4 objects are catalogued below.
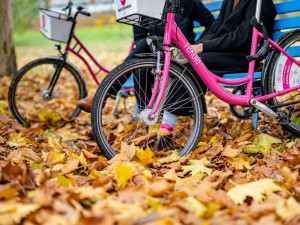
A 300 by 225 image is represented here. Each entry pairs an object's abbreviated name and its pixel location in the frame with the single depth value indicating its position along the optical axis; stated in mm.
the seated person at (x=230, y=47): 5128
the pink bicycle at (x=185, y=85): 4742
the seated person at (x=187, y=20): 5602
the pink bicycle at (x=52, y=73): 5974
